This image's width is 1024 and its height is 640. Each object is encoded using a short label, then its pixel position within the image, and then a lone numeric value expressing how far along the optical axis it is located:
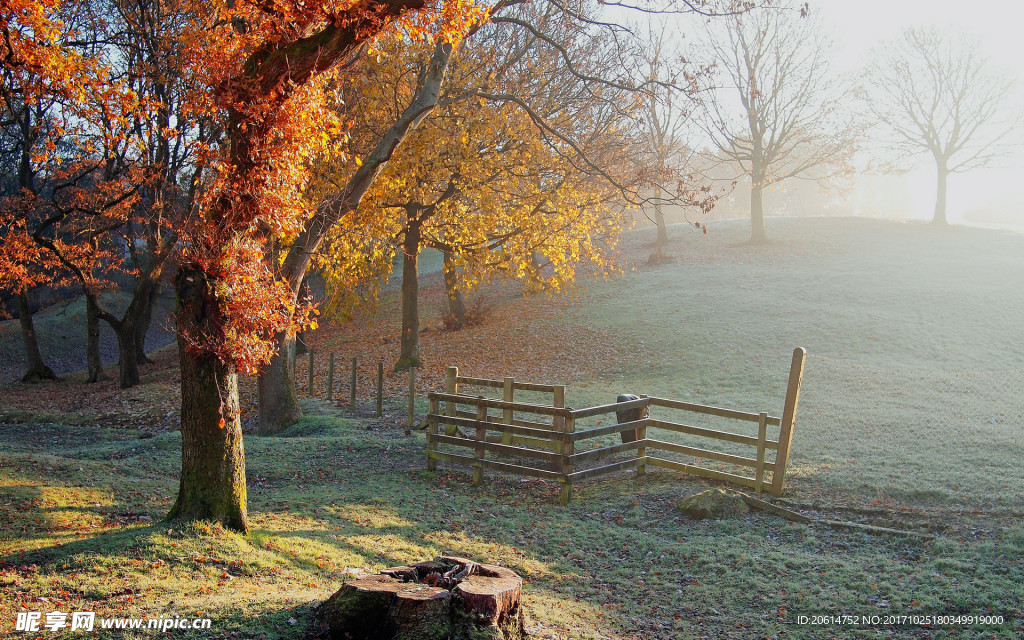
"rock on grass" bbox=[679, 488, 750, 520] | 9.01
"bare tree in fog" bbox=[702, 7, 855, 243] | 36.25
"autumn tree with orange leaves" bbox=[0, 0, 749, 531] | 6.42
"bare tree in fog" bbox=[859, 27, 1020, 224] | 40.66
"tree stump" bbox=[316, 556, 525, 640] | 4.43
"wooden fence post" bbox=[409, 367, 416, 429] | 14.21
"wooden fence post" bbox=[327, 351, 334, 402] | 18.67
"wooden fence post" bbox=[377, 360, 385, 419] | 16.06
